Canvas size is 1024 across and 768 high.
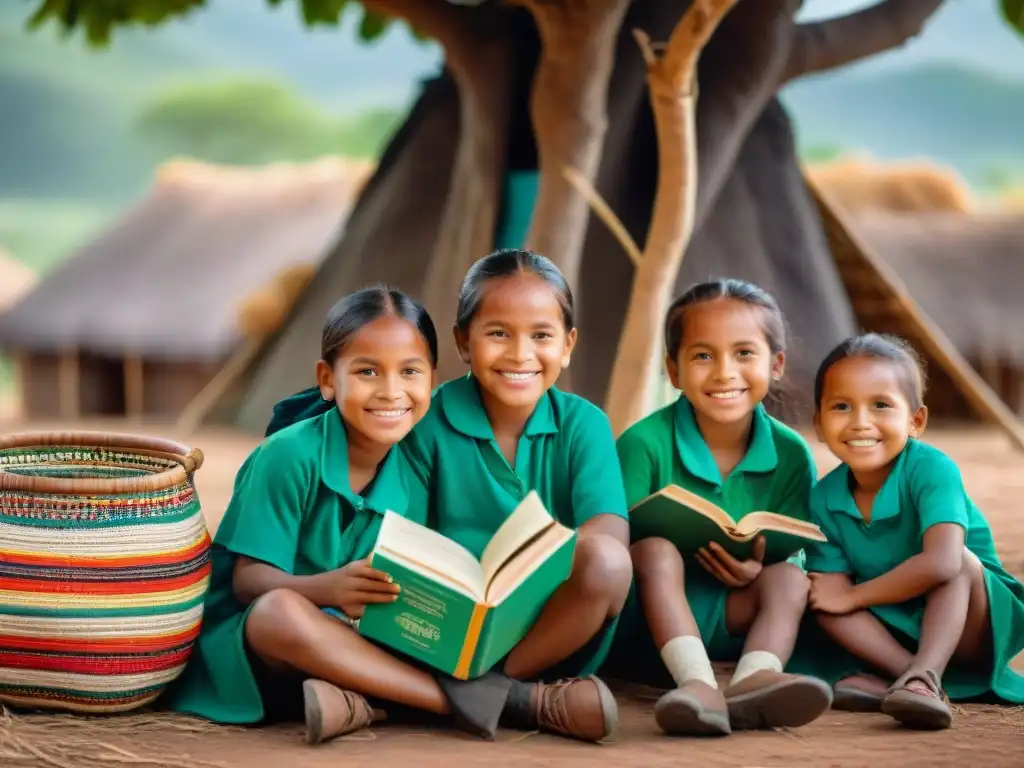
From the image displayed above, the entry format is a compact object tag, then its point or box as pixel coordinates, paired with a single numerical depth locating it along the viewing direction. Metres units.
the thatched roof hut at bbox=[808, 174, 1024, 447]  10.06
